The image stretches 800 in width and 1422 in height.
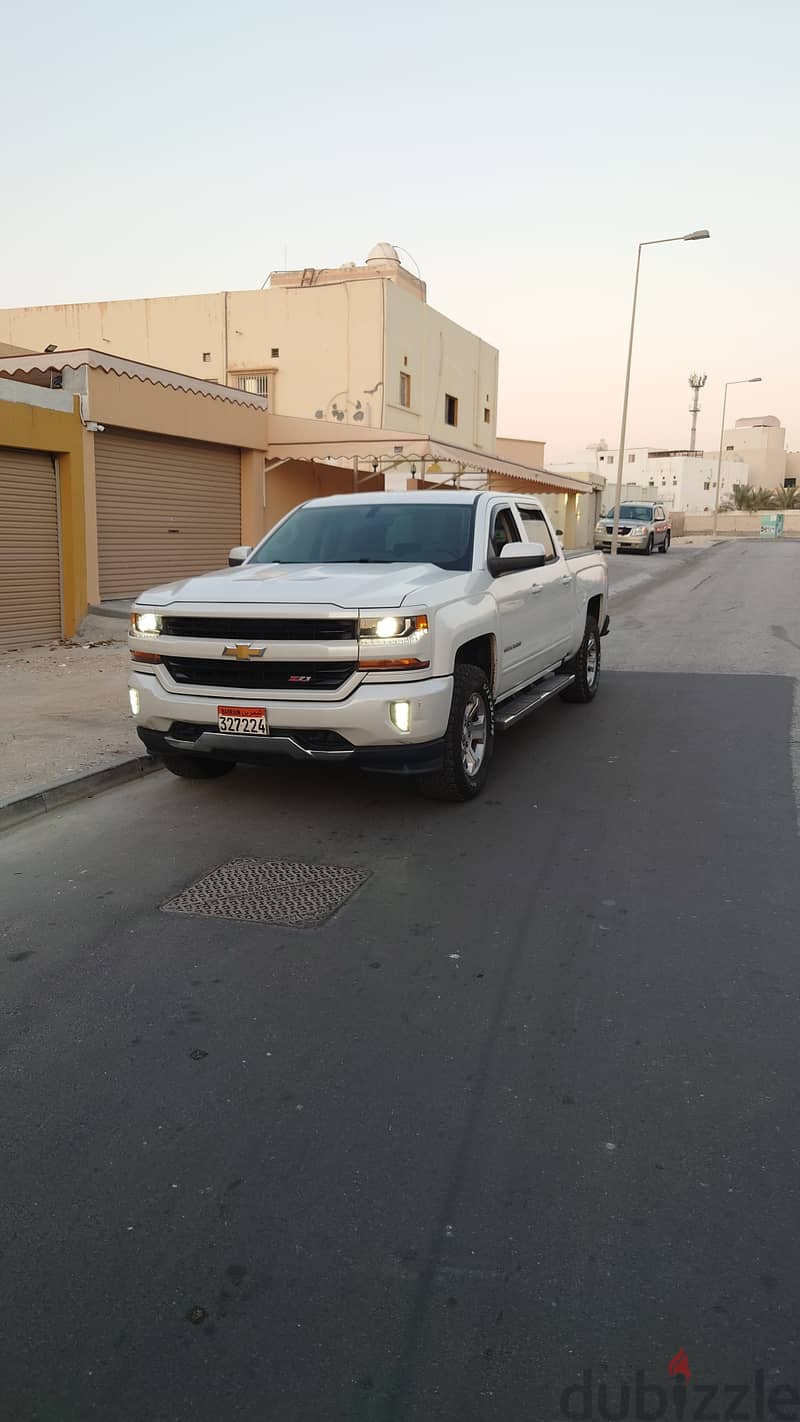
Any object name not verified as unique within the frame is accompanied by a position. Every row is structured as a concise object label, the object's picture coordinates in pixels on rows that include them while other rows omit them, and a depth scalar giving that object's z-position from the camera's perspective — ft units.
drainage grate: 15.15
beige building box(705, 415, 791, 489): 403.95
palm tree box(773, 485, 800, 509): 313.94
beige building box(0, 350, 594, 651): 43.04
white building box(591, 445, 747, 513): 366.22
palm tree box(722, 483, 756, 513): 322.69
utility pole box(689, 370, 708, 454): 360.38
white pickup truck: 18.40
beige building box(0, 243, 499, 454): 88.74
